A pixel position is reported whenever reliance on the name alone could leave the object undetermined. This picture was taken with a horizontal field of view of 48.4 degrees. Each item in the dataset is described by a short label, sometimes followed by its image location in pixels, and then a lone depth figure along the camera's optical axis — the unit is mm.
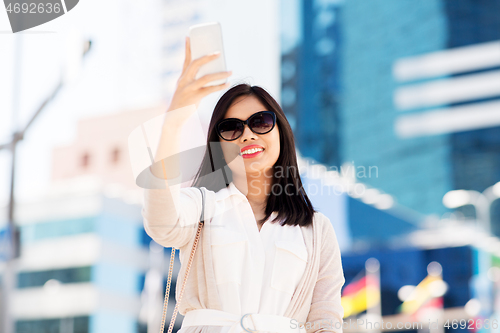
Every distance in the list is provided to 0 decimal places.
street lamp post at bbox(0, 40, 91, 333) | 6539
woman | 1861
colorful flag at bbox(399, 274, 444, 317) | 25953
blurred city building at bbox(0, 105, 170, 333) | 37062
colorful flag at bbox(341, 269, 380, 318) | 25844
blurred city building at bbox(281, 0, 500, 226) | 57594
